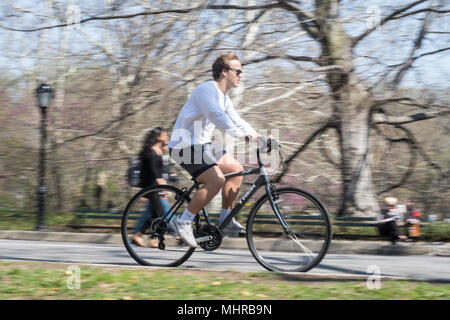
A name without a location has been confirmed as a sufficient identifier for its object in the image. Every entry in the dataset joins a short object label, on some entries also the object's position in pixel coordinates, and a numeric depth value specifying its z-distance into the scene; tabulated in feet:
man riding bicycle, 17.03
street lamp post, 39.06
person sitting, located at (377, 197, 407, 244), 28.12
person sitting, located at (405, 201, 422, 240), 28.60
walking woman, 24.44
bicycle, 17.06
